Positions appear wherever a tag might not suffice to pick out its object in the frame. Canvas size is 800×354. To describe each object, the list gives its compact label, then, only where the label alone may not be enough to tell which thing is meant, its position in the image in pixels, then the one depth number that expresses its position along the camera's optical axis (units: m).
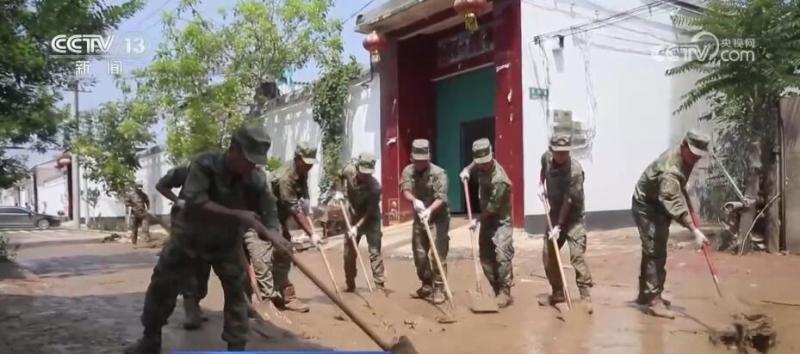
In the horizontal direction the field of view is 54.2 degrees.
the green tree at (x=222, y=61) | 16.28
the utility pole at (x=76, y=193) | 30.17
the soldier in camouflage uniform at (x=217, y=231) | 4.68
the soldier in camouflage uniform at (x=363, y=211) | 7.69
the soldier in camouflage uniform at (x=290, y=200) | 7.00
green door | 15.52
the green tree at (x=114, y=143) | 19.55
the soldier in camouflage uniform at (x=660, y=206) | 6.17
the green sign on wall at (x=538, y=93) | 13.04
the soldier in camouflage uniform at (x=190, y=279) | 5.36
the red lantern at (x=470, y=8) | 12.62
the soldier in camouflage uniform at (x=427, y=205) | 7.38
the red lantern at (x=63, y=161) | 33.08
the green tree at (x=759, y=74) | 9.67
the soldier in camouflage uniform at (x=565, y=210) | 6.74
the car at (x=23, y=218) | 33.81
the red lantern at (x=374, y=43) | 15.88
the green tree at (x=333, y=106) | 17.69
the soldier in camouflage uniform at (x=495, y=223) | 7.00
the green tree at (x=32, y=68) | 7.77
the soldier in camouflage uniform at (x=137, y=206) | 17.31
